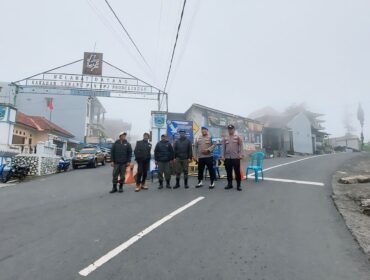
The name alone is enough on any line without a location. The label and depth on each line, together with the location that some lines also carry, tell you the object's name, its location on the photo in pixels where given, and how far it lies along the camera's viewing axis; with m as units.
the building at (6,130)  14.55
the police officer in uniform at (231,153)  7.89
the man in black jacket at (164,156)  8.54
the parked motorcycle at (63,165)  18.98
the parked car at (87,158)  21.19
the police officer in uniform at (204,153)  8.28
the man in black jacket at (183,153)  8.49
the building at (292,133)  36.28
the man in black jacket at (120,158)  8.27
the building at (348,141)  66.41
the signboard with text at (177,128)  12.95
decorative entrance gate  17.98
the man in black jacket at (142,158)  8.40
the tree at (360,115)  63.76
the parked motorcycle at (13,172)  13.23
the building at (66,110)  35.56
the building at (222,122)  27.53
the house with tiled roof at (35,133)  22.01
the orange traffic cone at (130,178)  10.37
